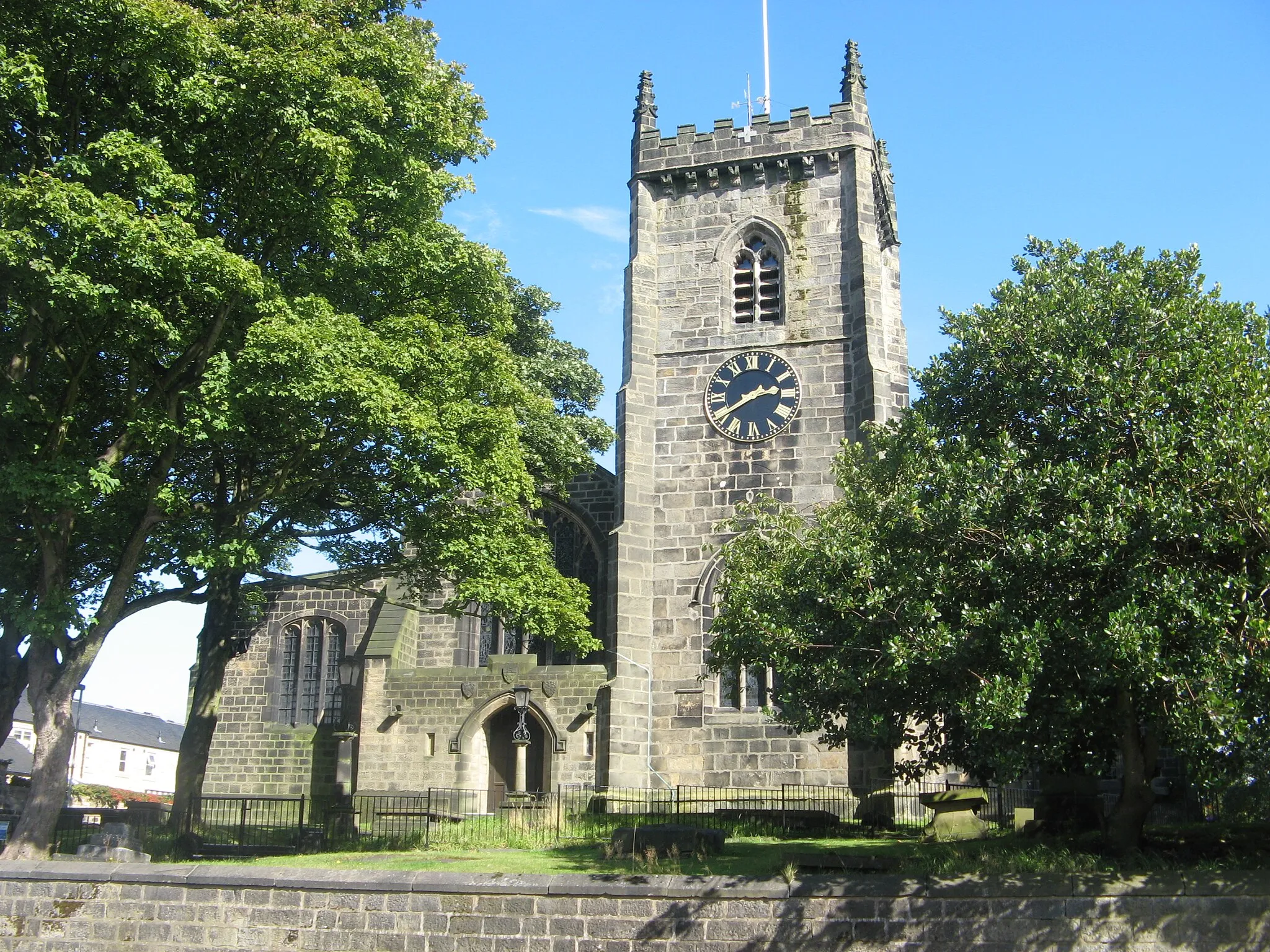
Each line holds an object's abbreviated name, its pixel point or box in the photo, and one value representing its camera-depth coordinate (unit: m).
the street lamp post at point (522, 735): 24.64
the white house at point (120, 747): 67.94
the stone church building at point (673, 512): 25.88
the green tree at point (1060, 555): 12.30
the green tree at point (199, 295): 16.78
